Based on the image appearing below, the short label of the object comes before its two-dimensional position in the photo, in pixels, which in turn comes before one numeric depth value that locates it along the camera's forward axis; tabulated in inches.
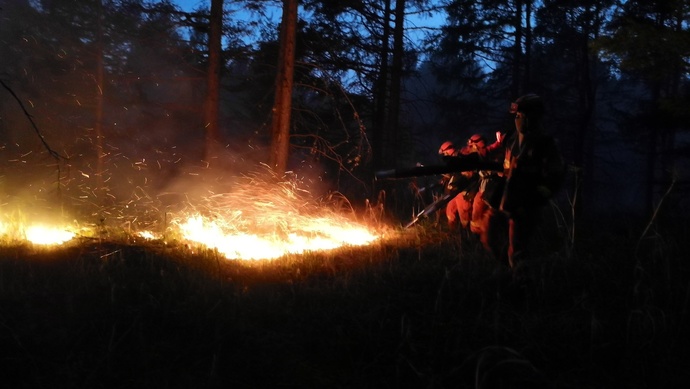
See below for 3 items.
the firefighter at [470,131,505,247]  192.2
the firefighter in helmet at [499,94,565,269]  177.9
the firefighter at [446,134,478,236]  274.1
